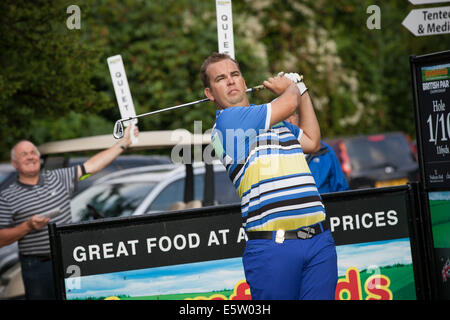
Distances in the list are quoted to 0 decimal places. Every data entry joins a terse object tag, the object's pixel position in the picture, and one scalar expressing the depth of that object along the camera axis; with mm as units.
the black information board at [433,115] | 10273
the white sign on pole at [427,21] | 10195
